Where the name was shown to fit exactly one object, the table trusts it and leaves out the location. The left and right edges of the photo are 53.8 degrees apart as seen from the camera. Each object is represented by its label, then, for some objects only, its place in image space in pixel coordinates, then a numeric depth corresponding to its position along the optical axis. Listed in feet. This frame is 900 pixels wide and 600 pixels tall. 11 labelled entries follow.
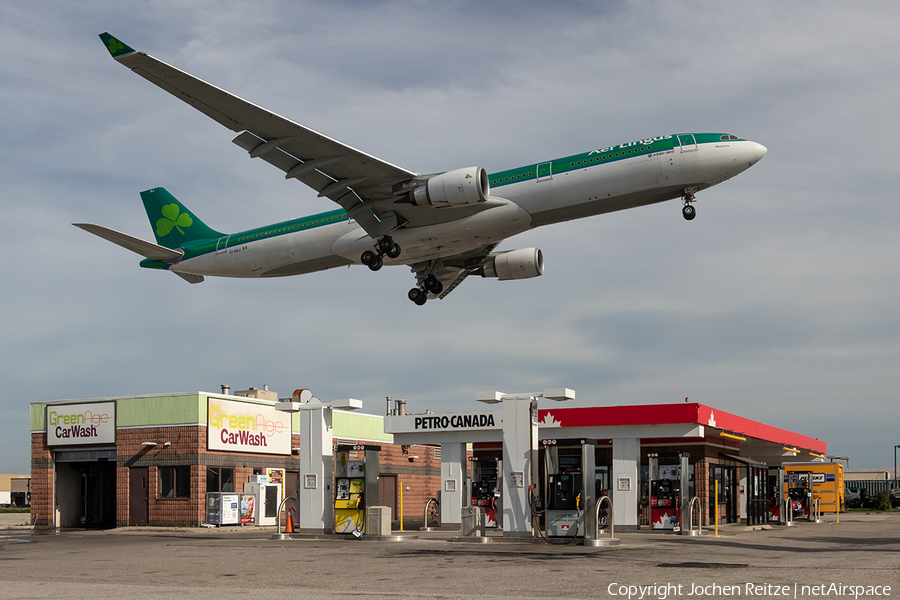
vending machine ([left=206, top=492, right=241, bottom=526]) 125.80
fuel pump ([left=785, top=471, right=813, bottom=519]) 151.94
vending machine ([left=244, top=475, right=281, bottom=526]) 128.47
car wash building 131.54
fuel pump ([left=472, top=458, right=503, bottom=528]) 108.27
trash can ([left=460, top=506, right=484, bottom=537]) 83.25
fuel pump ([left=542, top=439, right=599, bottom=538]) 79.82
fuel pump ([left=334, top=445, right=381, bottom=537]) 90.58
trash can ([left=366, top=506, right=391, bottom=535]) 87.71
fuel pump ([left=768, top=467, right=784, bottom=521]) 142.41
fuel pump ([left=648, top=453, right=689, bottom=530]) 105.91
